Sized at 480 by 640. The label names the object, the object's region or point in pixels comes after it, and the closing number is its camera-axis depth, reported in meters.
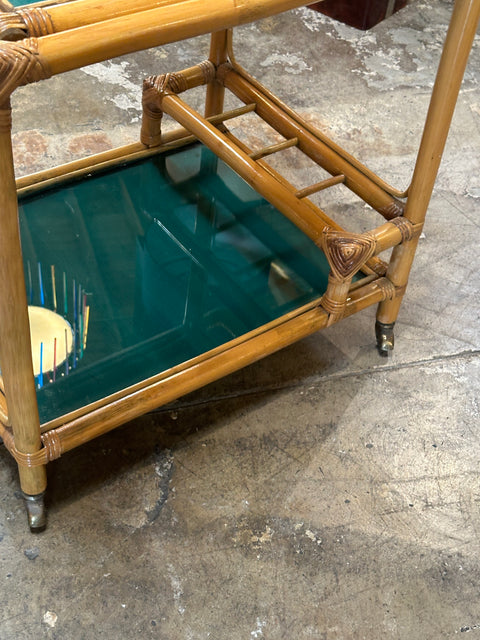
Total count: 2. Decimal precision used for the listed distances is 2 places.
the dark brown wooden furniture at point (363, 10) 1.81
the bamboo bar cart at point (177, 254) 1.13
